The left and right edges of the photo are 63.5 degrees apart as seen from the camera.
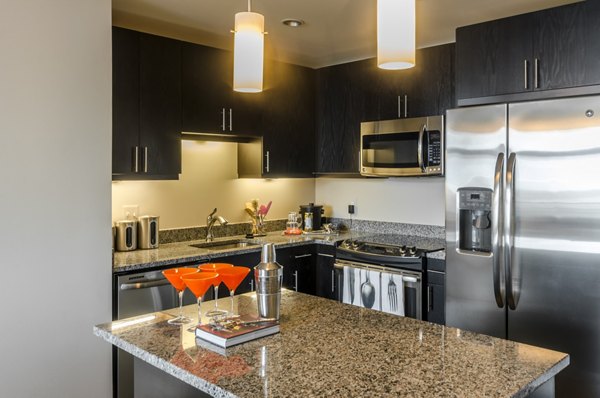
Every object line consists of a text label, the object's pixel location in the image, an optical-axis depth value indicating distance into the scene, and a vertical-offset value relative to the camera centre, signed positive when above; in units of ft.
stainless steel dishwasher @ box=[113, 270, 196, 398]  9.27 -2.11
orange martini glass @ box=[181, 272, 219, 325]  5.28 -0.95
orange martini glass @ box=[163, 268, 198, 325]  5.51 -0.96
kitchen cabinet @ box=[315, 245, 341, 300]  12.80 -2.13
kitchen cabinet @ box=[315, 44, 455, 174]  11.91 +2.59
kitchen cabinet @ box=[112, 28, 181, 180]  10.09 +1.92
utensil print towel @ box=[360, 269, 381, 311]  11.52 -2.29
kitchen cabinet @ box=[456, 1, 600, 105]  8.72 +2.69
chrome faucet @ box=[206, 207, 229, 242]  12.74 -0.75
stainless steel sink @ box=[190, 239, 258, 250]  12.28 -1.31
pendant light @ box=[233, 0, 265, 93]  5.54 +1.66
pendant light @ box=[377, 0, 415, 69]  4.74 +1.61
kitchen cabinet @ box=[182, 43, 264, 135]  11.39 +2.42
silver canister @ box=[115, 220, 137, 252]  10.74 -0.91
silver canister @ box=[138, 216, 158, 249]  11.14 -0.86
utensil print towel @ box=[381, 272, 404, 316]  11.07 -2.31
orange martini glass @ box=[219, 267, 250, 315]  5.62 -0.95
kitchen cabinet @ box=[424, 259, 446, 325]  10.58 -2.17
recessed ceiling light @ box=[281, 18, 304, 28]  10.78 +3.87
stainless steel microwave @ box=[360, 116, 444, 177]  11.79 +1.20
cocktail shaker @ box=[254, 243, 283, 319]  5.61 -1.05
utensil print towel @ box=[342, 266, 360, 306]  11.94 -2.30
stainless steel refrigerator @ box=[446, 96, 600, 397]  8.16 -0.60
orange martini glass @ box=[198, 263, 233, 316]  5.50 -0.89
